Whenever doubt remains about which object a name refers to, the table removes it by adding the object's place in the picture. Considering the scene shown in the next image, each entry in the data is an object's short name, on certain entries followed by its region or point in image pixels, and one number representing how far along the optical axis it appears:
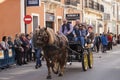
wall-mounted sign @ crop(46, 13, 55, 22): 36.16
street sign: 26.55
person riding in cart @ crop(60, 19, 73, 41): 17.19
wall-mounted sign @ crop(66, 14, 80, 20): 38.38
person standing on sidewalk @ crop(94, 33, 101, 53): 37.65
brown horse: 14.40
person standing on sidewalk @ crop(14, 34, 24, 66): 22.00
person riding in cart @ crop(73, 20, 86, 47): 17.77
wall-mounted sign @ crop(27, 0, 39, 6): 27.47
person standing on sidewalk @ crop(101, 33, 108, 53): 37.26
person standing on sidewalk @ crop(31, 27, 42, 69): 18.98
